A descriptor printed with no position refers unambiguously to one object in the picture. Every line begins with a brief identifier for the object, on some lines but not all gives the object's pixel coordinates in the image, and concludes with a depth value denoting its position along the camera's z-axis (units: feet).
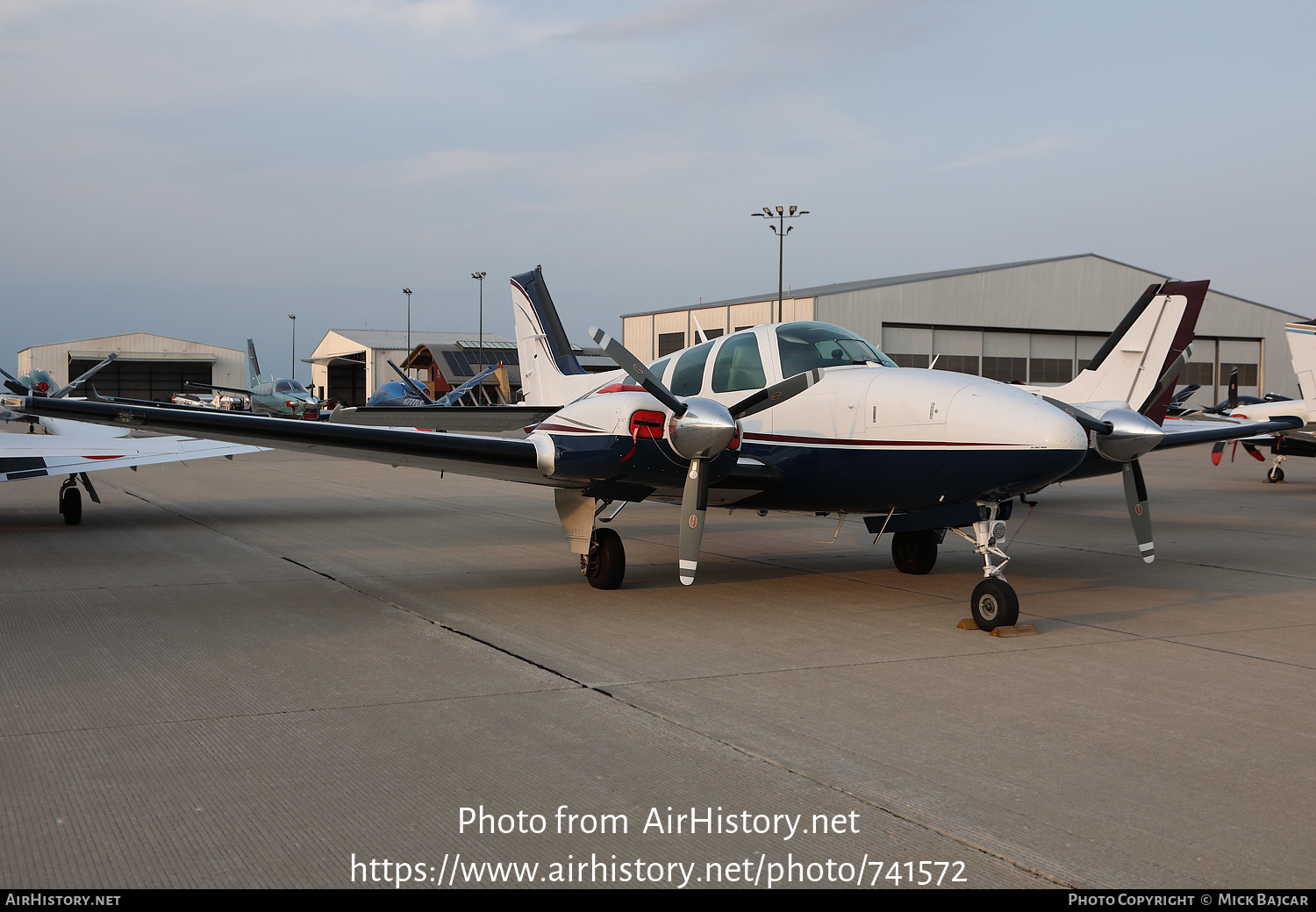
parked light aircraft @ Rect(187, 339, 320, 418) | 156.15
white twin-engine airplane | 25.09
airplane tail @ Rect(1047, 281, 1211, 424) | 47.06
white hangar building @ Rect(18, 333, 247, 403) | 310.45
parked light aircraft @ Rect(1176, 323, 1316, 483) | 73.10
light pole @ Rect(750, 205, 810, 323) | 141.69
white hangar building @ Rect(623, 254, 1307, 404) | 168.96
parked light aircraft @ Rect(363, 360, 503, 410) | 149.38
